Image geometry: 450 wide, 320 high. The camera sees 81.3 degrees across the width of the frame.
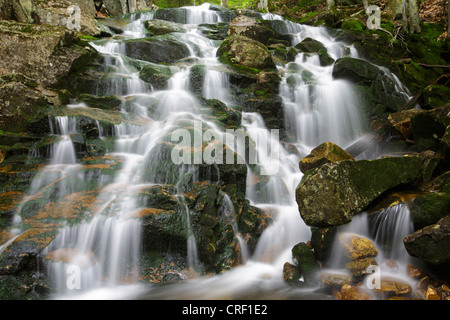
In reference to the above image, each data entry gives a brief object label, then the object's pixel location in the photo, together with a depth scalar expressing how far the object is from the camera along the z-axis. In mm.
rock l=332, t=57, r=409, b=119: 9617
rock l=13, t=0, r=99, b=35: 9882
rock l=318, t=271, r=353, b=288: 3574
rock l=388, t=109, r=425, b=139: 7079
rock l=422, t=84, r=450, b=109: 8203
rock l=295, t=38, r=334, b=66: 12857
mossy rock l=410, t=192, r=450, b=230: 3576
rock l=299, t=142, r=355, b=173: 5512
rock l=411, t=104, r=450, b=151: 5965
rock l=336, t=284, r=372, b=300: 3256
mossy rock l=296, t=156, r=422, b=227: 4070
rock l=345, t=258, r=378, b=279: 3545
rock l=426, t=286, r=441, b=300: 3080
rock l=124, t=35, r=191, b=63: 11000
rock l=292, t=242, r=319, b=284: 3893
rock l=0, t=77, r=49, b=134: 5688
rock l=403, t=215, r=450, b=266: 3098
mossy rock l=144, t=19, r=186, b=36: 14665
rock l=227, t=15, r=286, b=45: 13414
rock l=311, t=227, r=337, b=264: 4031
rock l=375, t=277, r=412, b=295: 3271
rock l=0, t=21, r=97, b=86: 6957
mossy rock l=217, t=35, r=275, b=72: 10547
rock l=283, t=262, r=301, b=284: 3970
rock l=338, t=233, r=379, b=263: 3814
